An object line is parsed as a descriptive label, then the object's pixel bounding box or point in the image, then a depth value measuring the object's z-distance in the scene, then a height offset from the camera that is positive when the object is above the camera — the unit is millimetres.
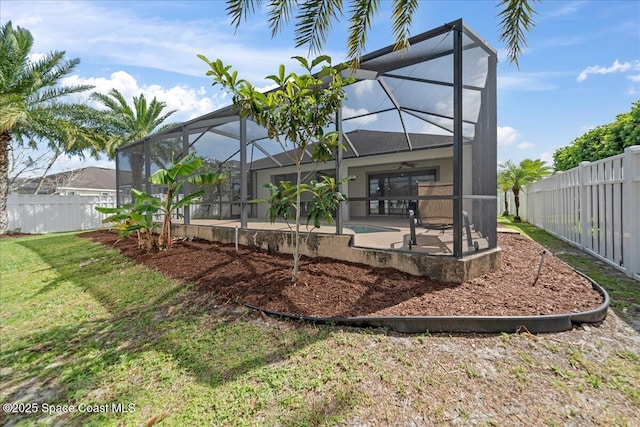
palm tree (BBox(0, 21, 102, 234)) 13367 +5412
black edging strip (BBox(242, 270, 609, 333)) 3156 -1176
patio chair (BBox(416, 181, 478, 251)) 5248 +40
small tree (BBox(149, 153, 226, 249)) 7254 +785
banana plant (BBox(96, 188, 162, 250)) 7413 -65
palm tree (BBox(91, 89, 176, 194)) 18453 +6064
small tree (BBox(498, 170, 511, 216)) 17000 +1507
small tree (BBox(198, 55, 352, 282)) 3869 +1442
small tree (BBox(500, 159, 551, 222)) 16094 +1933
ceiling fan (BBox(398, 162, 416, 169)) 12568 +1899
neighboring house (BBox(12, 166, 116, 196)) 25241 +2772
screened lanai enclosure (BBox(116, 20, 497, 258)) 4793 +2173
